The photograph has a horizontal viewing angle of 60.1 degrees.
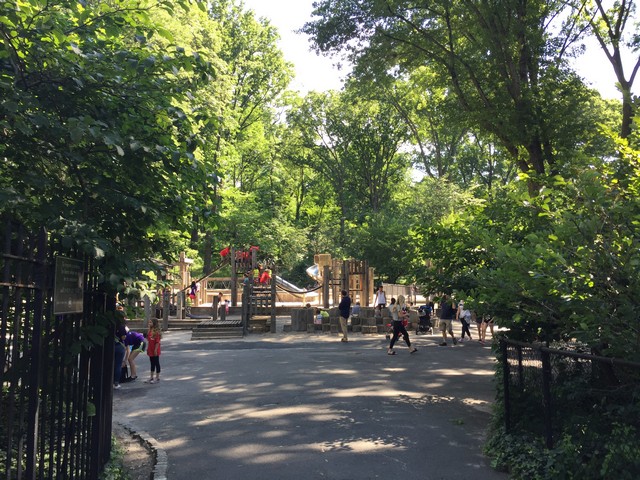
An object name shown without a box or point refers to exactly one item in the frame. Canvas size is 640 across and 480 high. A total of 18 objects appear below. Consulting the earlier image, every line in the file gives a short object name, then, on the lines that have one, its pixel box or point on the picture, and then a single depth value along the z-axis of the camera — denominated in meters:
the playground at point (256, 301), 22.34
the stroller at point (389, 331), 19.59
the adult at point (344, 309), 19.11
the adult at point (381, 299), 23.33
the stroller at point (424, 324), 22.38
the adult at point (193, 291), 29.03
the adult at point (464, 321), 19.67
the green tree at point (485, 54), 14.41
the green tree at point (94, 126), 4.32
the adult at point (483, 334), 18.76
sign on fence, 4.07
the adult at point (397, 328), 15.47
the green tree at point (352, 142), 44.69
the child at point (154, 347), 12.00
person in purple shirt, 12.28
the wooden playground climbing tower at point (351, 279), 25.06
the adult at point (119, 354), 10.67
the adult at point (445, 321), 17.81
